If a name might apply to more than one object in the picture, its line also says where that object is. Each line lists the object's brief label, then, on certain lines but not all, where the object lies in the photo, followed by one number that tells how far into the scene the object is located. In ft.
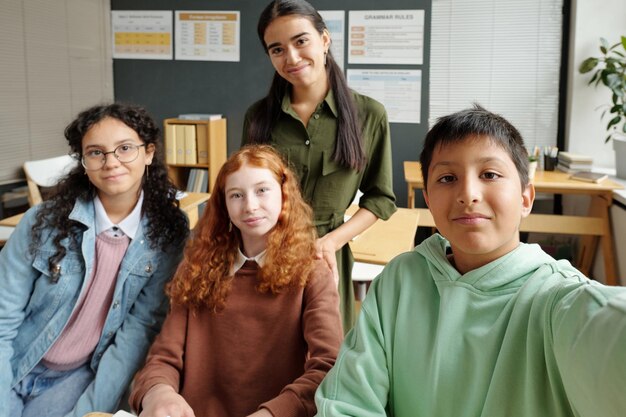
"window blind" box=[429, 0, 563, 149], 14.58
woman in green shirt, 5.01
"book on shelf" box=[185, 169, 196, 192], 15.44
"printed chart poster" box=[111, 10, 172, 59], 16.05
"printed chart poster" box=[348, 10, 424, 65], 14.83
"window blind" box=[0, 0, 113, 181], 12.31
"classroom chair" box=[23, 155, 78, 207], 12.02
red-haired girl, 4.03
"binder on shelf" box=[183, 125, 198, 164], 15.05
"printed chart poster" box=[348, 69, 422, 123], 15.07
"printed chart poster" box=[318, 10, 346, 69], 15.10
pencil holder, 13.83
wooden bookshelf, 14.99
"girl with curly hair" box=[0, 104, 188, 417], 4.54
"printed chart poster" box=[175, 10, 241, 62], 15.65
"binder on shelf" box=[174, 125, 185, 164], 15.03
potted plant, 12.39
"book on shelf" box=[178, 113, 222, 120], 15.37
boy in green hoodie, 2.54
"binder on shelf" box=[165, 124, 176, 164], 15.01
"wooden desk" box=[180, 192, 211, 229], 10.55
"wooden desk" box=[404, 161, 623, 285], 11.99
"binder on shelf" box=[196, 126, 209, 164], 15.06
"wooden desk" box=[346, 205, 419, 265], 7.26
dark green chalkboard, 15.14
